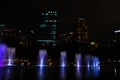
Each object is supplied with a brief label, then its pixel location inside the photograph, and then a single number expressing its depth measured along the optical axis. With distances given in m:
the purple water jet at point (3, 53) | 43.80
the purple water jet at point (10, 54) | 44.79
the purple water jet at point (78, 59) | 48.58
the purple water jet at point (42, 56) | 49.62
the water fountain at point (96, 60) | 54.09
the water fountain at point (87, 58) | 54.26
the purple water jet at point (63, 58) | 46.00
